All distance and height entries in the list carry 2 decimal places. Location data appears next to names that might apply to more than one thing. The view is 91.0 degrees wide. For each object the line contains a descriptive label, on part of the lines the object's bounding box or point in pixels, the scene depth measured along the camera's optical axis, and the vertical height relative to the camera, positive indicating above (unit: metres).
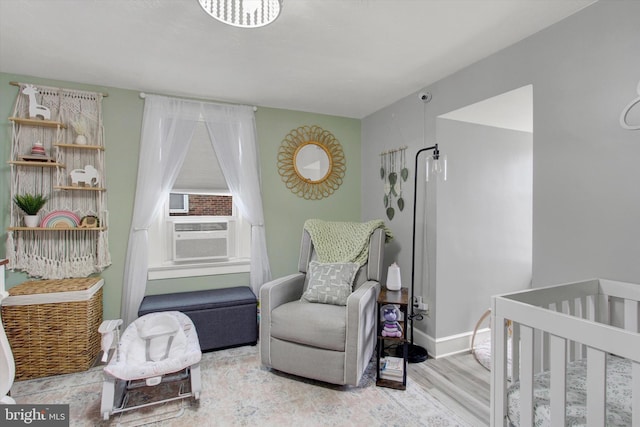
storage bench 2.69 -0.88
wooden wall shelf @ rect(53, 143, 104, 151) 2.59 +0.55
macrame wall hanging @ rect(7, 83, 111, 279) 2.53 +0.26
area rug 1.88 -1.24
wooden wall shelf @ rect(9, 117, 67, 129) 2.48 +0.72
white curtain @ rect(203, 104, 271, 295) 3.16 +0.51
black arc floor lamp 2.53 -0.33
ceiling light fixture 1.44 +0.95
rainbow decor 2.54 -0.07
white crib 0.99 -0.52
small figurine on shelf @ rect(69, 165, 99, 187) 2.66 +0.30
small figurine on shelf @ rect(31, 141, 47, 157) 2.51 +0.49
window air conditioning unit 3.12 -0.28
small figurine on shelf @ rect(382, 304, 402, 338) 2.29 -0.81
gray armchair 2.14 -0.86
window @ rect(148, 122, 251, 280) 3.08 -0.14
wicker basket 2.28 -0.85
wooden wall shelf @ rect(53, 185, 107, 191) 2.57 +0.20
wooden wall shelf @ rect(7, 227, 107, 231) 2.43 -0.14
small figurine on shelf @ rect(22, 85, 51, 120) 2.52 +0.86
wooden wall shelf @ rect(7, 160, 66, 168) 2.46 +0.38
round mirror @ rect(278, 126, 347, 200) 3.49 +0.59
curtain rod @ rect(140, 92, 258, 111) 2.89 +1.11
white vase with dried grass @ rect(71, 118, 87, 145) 2.65 +0.70
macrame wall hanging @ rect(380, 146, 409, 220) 3.09 +0.40
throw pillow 2.56 -0.57
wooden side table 2.24 -1.09
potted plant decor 2.45 +0.05
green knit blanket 2.82 -0.23
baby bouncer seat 1.82 -0.90
